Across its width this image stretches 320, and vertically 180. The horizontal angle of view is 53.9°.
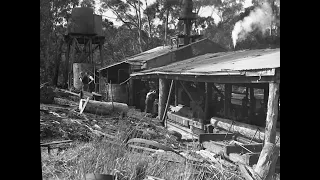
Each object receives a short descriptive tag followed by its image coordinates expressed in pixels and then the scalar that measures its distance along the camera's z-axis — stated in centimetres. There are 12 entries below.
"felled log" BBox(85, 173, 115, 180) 412
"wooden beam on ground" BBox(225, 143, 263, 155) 792
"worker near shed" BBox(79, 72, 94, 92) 2555
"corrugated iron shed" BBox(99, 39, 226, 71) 2112
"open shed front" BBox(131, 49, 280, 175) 727
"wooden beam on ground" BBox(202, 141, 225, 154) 848
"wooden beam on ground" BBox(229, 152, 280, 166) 696
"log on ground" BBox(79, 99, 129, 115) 1390
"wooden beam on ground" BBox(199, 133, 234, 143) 977
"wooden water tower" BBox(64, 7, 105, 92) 2878
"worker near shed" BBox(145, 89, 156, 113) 1847
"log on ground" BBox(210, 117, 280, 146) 959
